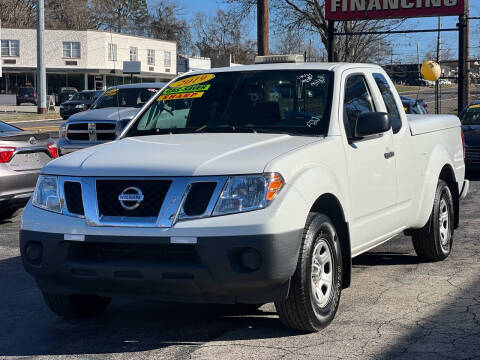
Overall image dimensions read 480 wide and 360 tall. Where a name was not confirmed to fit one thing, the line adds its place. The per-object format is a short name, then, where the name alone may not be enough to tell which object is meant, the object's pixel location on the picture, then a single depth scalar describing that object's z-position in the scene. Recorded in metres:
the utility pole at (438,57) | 27.24
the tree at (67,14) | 97.12
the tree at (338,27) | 34.75
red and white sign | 21.48
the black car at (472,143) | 15.27
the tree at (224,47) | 94.64
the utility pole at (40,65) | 42.19
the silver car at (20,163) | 9.88
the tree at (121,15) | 101.69
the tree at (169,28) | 106.88
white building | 74.56
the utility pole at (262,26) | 20.55
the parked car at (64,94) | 63.73
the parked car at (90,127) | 14.32
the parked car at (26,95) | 63.81
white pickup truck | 4.77
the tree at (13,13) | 90.31
